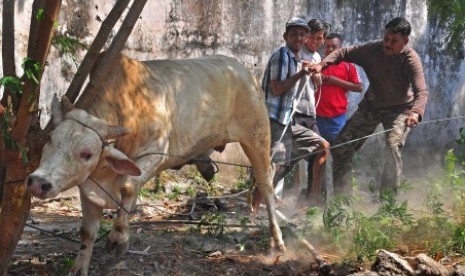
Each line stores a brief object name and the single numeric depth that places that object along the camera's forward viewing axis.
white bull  4.88
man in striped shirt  7.28
